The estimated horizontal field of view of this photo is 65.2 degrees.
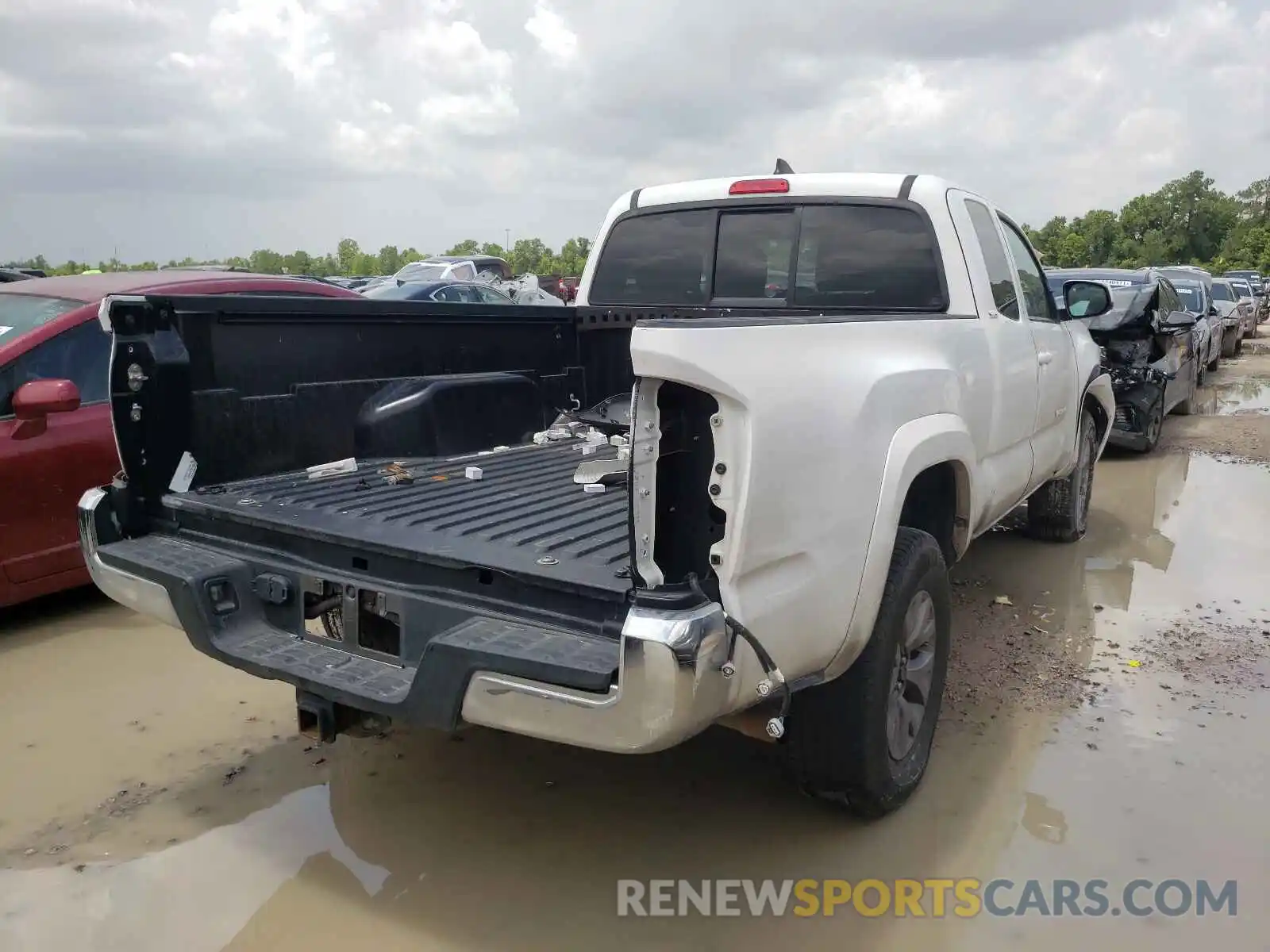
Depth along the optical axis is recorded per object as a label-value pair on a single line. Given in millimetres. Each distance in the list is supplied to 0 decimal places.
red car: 4625
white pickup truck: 2252
